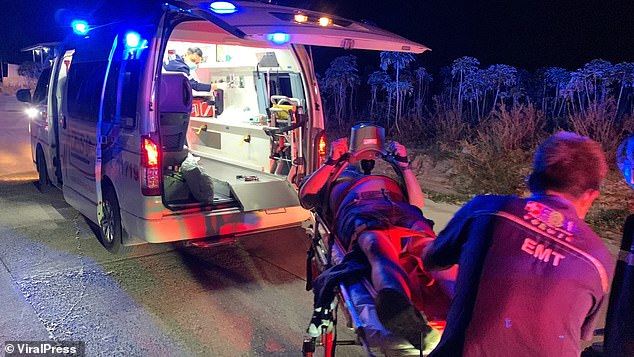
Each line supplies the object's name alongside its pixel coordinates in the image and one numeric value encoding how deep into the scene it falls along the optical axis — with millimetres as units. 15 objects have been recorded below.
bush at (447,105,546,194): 8539
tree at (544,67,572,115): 15280
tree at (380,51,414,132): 15146
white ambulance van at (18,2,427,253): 4703
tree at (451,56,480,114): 16812
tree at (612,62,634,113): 13375
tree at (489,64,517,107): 16125
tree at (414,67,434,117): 17625
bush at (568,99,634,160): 9547
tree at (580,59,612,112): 13412
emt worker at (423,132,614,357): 1781
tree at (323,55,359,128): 17969
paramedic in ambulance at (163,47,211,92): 6926
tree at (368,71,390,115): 17000
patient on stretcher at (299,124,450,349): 2459
